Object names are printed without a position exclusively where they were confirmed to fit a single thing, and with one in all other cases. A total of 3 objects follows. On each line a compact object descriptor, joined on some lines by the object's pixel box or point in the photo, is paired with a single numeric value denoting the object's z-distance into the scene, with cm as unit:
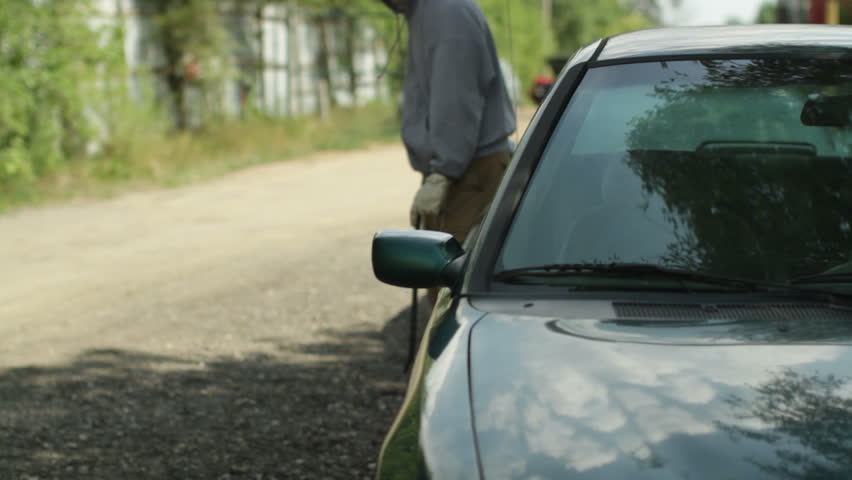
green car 396
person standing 935
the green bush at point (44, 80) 2631
